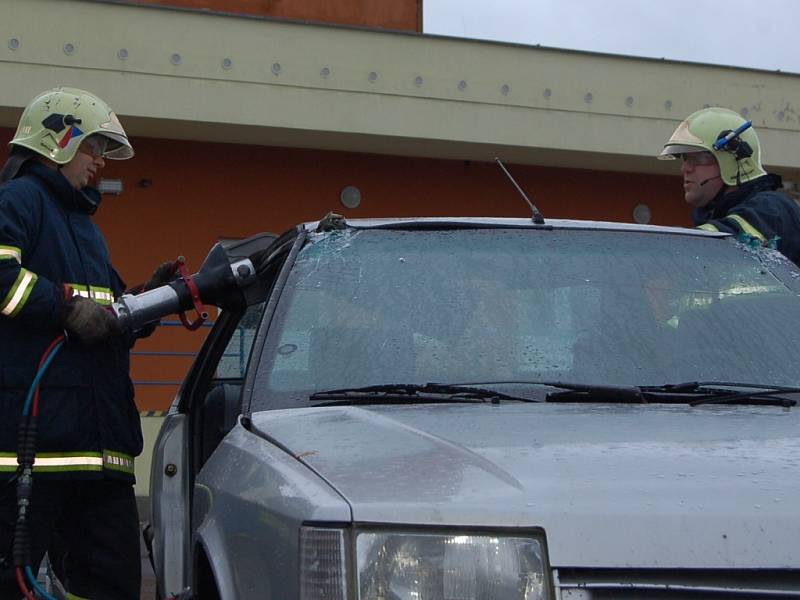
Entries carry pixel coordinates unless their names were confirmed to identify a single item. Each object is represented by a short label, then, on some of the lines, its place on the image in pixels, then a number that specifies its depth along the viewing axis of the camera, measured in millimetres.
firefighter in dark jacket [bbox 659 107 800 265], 4531
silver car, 2072
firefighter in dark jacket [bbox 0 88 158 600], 3885
